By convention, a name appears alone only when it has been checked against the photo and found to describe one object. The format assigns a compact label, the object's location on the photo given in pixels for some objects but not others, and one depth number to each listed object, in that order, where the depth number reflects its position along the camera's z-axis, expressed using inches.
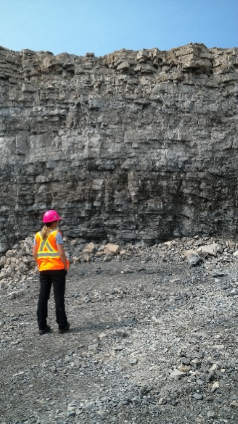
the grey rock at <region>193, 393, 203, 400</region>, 136.9
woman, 207.3
